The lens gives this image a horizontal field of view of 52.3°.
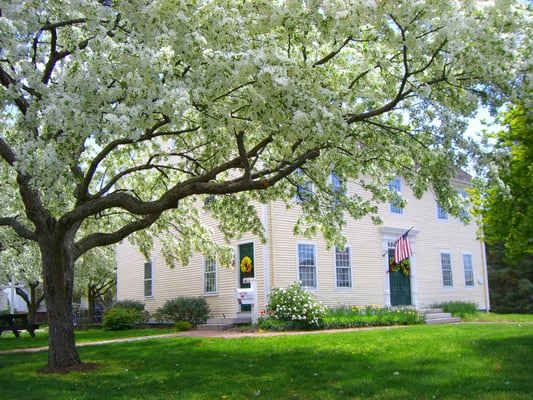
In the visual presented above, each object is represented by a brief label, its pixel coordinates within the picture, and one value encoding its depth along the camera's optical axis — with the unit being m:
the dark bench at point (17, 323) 17.14
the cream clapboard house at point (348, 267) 18.33
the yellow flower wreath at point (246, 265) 18.38
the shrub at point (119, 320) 20.73
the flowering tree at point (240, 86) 6.75
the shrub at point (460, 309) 20.77
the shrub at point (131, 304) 22.77
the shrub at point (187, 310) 19.11
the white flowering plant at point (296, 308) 15.89
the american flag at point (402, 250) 18.69
